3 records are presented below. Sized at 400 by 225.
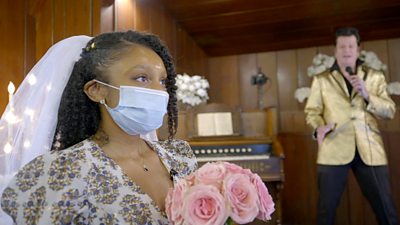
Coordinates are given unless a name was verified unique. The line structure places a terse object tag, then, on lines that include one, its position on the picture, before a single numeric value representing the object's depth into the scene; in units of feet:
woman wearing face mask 2.39
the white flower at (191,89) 8.46
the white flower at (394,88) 8.70
